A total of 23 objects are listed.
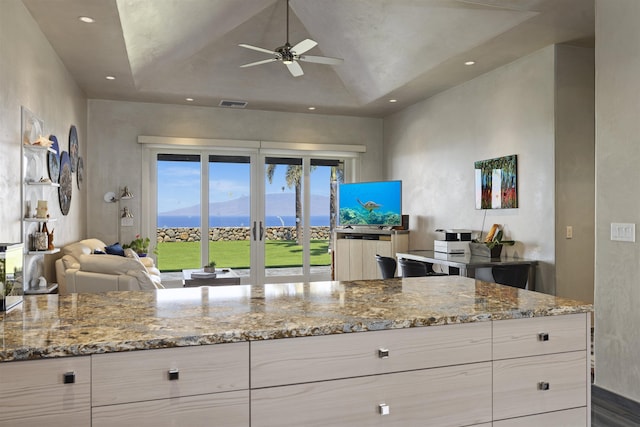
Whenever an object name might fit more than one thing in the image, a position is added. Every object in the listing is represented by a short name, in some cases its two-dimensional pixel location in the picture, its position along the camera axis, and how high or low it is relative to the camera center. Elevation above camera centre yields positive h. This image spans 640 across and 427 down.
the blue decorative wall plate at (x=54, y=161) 4.32 +0.47
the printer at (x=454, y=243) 4.98 -0.31
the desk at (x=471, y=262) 4.41 -0.46
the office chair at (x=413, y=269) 4.55 -0.53
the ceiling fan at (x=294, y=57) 4.43 +1.45
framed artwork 4.93 +0.32
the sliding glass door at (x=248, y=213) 7.13 -0.01
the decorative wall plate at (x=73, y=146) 5.38 +0.75
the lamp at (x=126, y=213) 6.71 -0.01
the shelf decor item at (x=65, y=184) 4.85 +0.30
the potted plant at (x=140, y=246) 6.48 -0.44
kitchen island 1.36 -0.46
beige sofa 3.88 -0.51
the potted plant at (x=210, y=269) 5.70 -0.66
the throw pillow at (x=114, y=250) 5.46 -0.43
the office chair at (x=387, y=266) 5.01 -0.55
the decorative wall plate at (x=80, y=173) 5.86 +0.49
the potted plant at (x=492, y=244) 4.84 -0.32
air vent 6.77 +1.54
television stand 6.64 -0.53
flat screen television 6.73 +0.13
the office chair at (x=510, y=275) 4.39 -0.56
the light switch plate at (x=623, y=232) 2.98 -0.12
